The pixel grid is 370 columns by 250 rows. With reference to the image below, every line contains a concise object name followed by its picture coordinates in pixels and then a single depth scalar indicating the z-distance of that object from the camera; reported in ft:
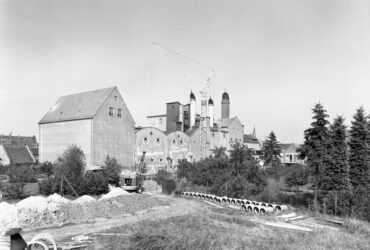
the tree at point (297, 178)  110.18
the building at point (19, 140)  222.89
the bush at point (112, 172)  98.32
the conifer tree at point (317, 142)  64.39
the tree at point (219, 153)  110.16
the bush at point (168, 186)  94.94
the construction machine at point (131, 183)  90.82
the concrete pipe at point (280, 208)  62.03
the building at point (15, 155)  156.76
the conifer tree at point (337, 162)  67.36
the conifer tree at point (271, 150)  170.71
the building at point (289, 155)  222.48
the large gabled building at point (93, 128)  122.43
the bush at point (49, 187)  82.99
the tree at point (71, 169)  83.66
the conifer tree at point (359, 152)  77.66
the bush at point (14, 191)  75.77
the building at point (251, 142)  234.79
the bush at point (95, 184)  85.87
